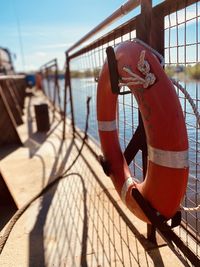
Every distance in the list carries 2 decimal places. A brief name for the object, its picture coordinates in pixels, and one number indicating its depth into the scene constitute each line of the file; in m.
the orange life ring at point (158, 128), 1.39
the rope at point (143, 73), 1.45
